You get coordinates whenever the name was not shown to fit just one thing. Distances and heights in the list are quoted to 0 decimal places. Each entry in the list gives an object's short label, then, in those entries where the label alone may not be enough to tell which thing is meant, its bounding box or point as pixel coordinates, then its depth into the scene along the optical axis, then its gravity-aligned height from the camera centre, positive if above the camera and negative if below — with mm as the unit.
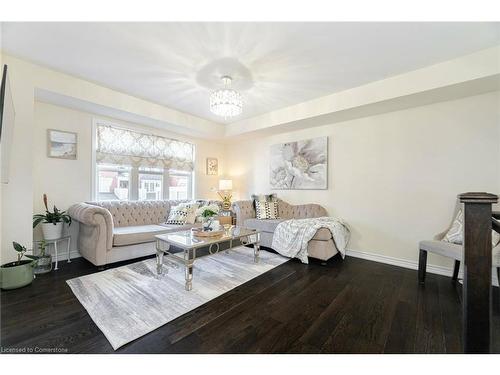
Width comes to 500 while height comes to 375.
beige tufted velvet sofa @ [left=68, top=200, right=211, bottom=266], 2715 -700
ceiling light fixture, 2588 +1023
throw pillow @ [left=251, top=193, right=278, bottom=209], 4348 -270
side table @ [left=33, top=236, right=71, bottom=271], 2820 -829
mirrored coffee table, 2212 -680
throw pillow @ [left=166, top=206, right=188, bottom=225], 3777 -577
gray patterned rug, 1664 -1105
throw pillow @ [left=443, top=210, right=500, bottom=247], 2281 -526
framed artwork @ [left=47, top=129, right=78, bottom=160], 3121 +582
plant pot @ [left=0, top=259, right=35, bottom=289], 2162 -973
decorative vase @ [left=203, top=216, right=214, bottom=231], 2794 -518
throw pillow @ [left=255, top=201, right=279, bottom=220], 4191 -499
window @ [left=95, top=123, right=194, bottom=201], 3701 +348
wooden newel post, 960 -386
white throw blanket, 3131 -759
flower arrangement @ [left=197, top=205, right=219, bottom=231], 2812 -408
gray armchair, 2128 -683
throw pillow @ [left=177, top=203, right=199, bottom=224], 3848 -480
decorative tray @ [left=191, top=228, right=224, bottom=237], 2645 -619
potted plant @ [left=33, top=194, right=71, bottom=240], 2779 -532
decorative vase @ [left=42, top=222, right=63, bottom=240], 2779 -638
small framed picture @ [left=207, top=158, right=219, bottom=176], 5332 +463
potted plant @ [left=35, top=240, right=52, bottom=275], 2650 -1007
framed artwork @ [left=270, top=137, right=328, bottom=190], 3943 +416
